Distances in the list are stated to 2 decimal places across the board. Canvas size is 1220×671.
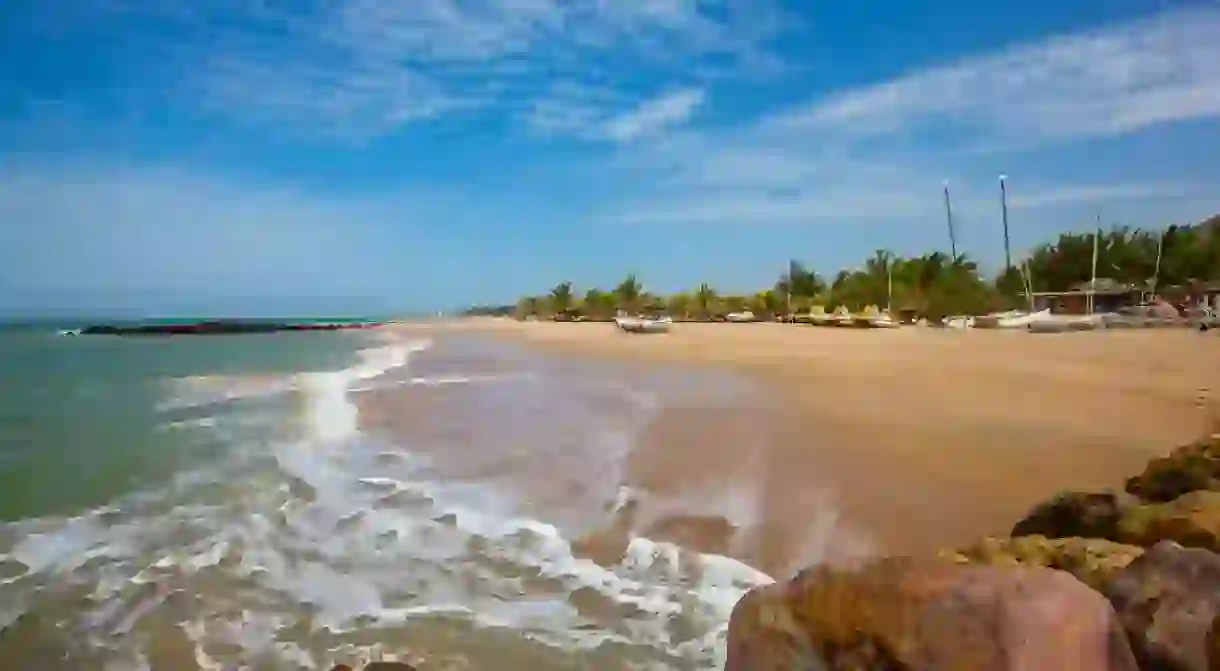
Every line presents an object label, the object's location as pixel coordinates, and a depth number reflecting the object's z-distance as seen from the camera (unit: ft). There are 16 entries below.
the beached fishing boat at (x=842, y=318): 162.56
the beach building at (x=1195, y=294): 137.54
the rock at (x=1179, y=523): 12.25
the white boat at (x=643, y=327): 172.35
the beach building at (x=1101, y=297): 168.50
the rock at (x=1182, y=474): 17.22
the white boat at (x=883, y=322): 145.28
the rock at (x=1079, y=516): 14.80
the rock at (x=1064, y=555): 11.21
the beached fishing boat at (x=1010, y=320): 122.60
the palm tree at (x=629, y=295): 315.99
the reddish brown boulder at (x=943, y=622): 7.14
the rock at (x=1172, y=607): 7.84
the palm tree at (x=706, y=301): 285.64
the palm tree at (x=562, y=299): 374.02
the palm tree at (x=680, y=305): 301.43
